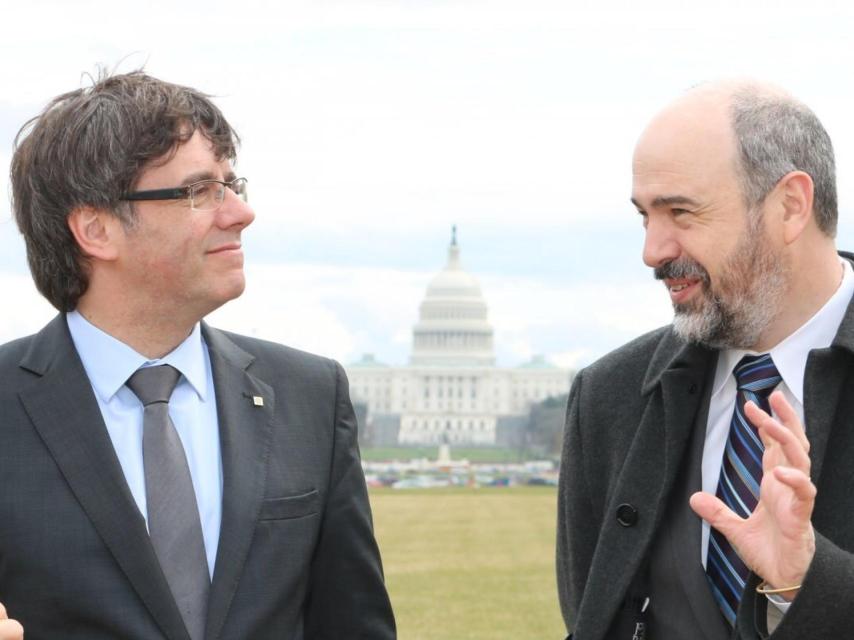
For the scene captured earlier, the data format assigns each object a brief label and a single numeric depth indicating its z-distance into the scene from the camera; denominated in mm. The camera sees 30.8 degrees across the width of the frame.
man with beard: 4297
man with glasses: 4152
